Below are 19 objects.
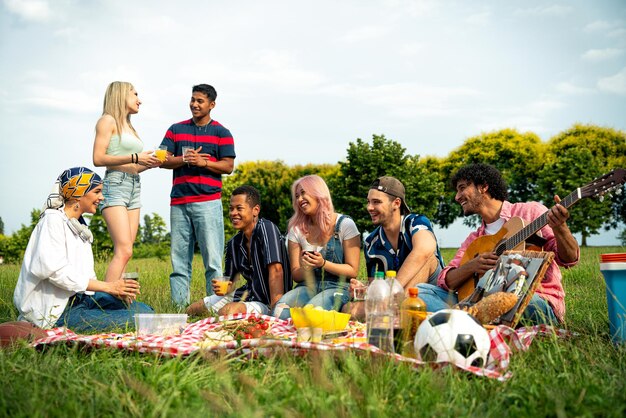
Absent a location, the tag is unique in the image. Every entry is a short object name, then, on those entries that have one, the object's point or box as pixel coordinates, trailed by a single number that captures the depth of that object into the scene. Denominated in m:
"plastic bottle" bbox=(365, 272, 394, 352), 3.53
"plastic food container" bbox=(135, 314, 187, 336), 4.45
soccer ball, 3.26
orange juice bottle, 3.72
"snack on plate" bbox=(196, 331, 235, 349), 3.77
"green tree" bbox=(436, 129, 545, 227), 37.16
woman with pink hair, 5.66
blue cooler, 3.99
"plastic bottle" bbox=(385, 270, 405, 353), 3.72
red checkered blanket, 3.31
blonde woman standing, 6.30
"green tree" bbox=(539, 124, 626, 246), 30.91
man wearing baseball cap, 5.37
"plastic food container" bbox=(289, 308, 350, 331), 4.23
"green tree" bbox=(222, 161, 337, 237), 34.09
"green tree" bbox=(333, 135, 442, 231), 27.66
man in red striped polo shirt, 7.04
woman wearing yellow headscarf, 4.76
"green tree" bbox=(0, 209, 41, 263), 26.45
